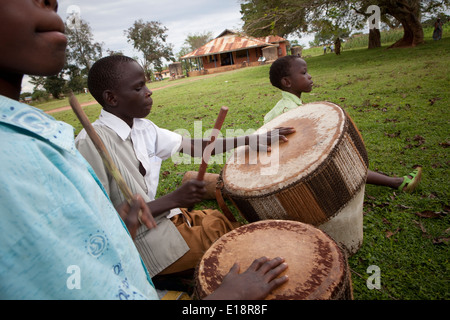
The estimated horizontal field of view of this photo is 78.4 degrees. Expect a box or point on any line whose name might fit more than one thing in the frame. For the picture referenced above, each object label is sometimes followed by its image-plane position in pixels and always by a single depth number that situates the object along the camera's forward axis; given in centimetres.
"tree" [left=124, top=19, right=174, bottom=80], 4662
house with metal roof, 3083
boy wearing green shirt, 330
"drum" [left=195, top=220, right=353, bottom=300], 114
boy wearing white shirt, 167
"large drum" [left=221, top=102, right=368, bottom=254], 168
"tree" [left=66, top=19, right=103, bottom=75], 2860
